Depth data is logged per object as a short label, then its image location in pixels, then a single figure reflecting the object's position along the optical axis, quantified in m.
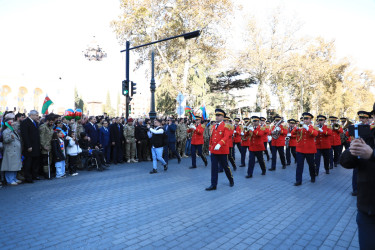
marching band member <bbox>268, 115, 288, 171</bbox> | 11.40
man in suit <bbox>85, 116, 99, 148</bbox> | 11.18
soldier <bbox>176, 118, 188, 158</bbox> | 14.66
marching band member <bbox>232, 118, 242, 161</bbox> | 12.81
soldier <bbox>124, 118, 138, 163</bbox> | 12.89
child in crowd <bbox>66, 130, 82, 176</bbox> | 9.85
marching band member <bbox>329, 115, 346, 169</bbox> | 11.49
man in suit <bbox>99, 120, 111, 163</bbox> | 11.89
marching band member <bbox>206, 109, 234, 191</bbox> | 7.47
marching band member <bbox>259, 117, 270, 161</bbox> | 10.49
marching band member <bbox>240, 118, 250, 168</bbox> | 11.35
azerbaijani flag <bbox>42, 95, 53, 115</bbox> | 10.70
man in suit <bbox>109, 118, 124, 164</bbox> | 12.31
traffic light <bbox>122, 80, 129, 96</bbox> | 14.94
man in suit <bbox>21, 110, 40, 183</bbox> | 8.38
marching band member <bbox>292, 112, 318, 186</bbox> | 8.20
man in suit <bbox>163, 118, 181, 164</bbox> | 12.91
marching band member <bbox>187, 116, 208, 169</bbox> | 11.30
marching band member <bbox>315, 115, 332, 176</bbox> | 10.09
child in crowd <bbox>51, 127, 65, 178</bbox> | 9.12
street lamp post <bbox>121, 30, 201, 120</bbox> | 14.80
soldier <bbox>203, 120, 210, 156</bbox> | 15.87
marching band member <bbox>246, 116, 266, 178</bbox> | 9.65
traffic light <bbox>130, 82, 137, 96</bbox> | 15.54
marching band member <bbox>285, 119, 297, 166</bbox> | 11.14
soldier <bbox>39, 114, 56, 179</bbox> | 8.95
